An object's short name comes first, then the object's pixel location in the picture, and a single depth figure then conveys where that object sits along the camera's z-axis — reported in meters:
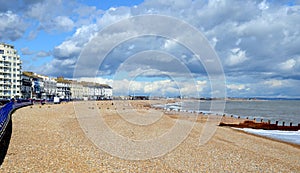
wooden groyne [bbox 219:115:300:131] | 23.70
